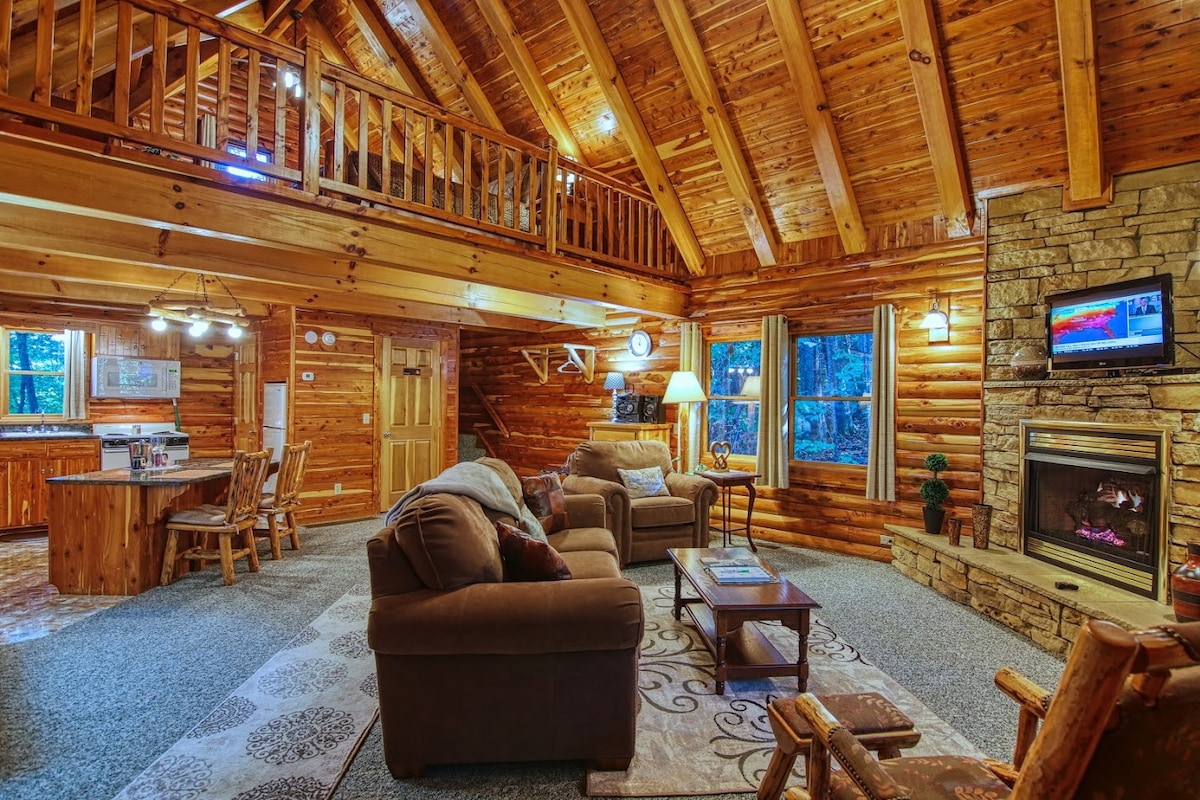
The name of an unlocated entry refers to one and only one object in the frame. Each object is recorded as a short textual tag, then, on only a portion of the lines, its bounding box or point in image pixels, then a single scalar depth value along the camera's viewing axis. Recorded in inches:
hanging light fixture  159.6
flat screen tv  124.1
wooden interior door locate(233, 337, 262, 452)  253.3
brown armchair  172.4
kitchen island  151.0
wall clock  259.8
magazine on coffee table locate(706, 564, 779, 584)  110.9
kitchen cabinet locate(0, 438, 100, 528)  207.9
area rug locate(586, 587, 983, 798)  78.1
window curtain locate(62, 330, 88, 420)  231.0
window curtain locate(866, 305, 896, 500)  188.1
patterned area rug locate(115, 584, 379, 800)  75.4
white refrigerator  233.1
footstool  55.7
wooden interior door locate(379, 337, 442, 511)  259.8
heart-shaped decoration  206.7
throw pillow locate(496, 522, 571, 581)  88.0
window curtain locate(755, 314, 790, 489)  209.9
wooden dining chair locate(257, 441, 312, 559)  181.5
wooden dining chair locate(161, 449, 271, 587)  156.3
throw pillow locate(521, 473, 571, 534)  145.6
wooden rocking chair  31.5
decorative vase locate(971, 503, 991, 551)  158.1
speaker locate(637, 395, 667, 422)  244.5
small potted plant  173.3
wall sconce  180.4
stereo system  244.5
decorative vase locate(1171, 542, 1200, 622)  98.3
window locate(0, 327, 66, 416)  224.2
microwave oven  235.8
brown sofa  75.5
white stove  225.5
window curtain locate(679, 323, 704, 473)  234.8
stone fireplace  122.6
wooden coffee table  97.8
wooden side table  195.8
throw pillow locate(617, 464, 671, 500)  185.8
